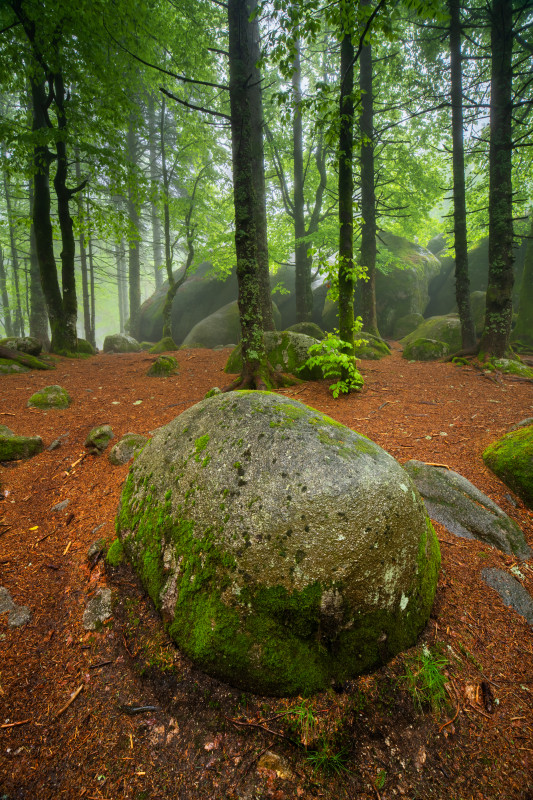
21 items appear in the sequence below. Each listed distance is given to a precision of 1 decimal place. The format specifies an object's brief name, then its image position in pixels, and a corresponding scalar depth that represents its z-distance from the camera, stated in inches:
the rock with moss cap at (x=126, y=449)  160.1
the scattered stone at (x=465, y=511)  114.2
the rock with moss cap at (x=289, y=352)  281.6
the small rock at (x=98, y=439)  171.0
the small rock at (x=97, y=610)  85.0
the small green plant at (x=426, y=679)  69.3
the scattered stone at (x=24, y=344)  362.3
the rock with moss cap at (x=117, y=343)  592.1
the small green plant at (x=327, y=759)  58.8
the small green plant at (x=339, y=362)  221.3
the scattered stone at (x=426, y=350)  380.2
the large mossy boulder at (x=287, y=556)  70.4
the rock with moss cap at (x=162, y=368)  334.3
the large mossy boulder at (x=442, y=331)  437.1
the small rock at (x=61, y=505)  132.5
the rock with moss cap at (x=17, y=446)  161.9
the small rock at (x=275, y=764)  58.3
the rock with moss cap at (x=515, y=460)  132.3
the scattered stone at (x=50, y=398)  225.3
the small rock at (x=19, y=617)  85.4
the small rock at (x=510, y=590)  92.5
